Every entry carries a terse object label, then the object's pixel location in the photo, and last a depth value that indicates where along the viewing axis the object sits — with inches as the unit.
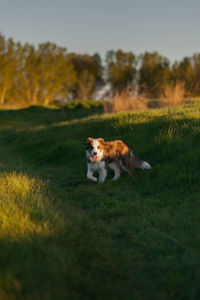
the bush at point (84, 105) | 1072.8
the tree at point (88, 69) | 1974.7
